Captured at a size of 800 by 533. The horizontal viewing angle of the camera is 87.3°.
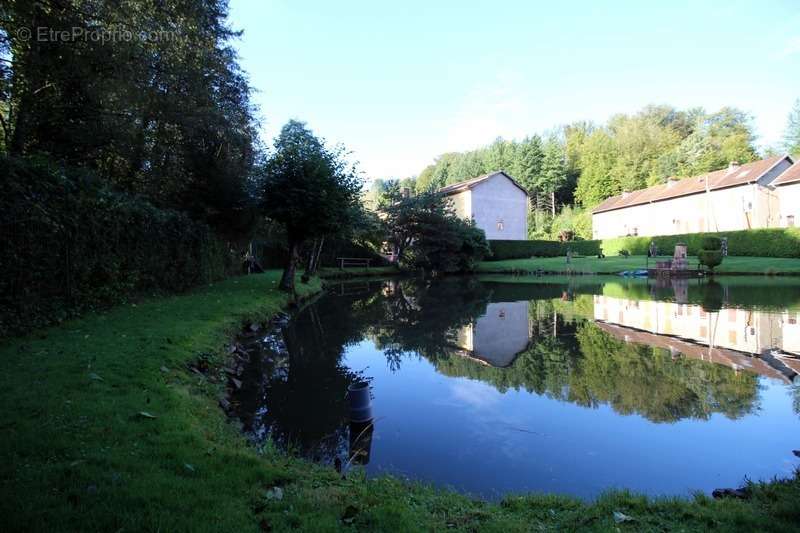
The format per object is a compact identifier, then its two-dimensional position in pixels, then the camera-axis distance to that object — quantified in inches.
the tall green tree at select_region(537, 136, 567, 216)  2452.0
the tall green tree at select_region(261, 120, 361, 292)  589.9
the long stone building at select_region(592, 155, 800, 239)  1286.9
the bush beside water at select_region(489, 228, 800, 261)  1072.8
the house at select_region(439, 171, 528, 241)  1651.1
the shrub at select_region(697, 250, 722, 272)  1000.9
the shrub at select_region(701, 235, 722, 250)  1026.1
